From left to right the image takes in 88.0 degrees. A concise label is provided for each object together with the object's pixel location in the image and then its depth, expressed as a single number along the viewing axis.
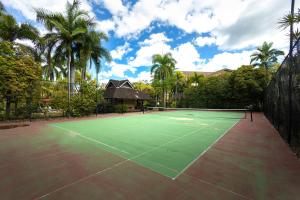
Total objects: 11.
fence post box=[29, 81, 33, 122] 11.39
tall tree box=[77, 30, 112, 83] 15.19
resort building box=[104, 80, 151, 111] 21.99
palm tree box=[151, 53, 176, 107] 25.72
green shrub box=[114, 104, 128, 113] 19.23
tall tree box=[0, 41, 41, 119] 10.16
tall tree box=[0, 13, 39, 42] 12.20
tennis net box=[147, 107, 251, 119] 22.40
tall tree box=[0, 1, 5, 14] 10.79
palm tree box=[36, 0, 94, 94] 13.49
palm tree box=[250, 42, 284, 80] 23.50
